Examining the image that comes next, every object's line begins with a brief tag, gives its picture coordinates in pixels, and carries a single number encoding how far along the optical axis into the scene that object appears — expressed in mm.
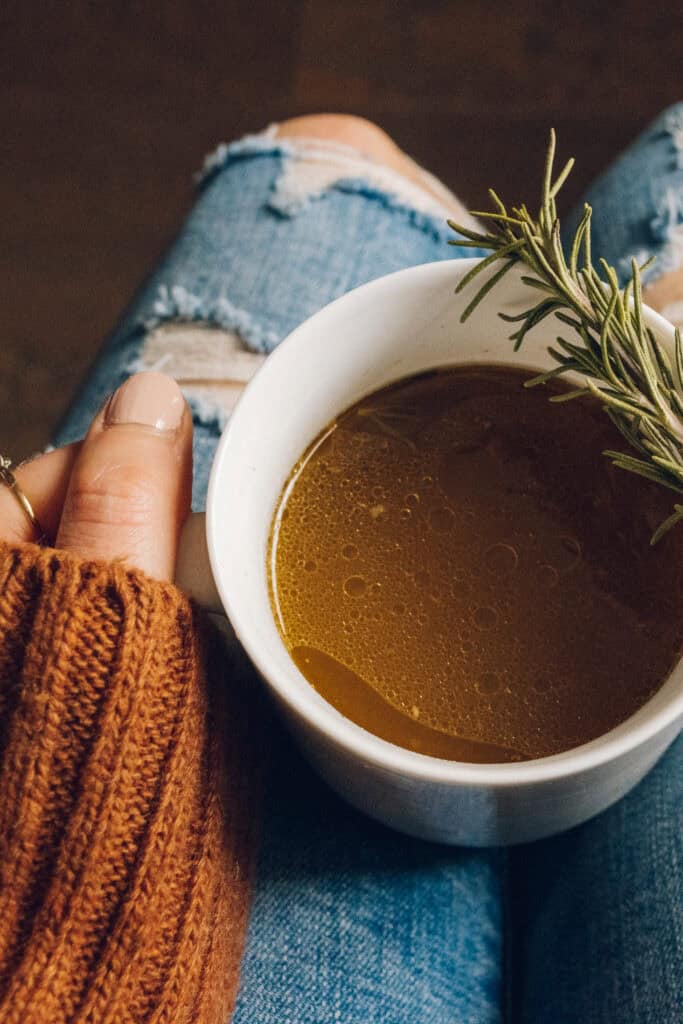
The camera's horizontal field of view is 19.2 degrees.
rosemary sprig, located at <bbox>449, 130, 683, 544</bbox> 292
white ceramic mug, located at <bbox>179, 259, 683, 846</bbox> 286
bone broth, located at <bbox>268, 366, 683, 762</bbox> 302
